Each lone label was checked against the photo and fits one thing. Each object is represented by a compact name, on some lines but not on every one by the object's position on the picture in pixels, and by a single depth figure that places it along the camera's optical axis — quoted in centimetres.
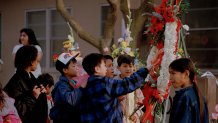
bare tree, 1043
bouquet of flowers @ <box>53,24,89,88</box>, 647
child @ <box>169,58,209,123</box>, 523
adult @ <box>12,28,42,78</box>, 876
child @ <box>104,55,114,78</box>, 734
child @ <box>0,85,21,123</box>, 528
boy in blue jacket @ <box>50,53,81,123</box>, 601
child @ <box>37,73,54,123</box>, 782
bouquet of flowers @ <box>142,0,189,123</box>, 625
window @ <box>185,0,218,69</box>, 1174
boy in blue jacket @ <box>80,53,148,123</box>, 565
